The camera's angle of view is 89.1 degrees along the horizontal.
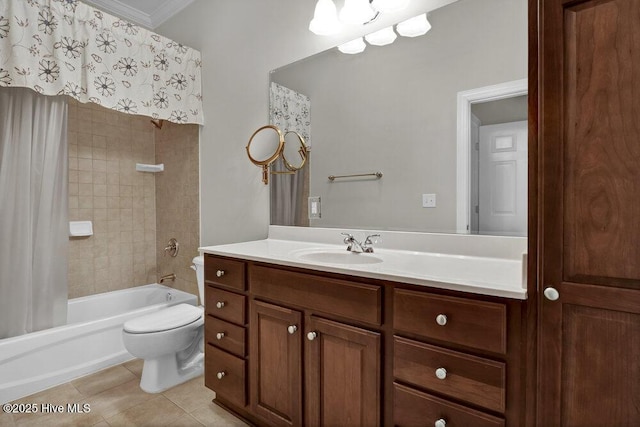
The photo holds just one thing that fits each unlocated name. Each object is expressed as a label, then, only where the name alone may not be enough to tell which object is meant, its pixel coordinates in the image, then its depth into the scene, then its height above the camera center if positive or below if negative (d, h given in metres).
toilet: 1.82 -0.77
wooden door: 0.73 -0.01
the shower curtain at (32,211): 1.90 +0.00
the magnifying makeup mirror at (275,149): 2.01 +0.39
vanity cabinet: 0.88 -0.48
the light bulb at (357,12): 1.64 +1.01
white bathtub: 1.85 -0.88
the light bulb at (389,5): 1.54 +0.99
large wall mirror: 1.31 +0.41
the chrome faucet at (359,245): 1.55 -0.16
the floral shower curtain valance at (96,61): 1.70 +0.93
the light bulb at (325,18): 1.74 +1.04
